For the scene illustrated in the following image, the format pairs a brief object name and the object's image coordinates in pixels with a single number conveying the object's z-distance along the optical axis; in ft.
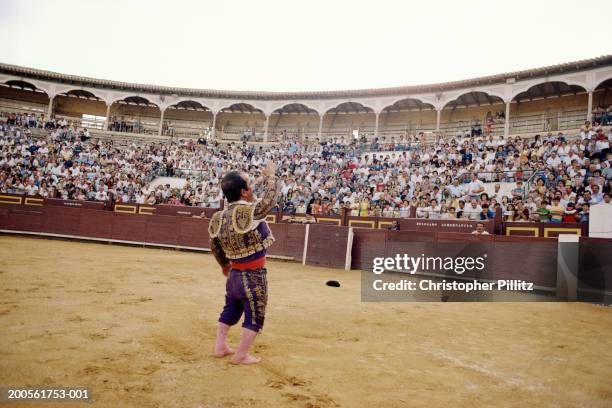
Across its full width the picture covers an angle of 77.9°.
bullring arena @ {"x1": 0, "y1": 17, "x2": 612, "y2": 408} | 7.86
